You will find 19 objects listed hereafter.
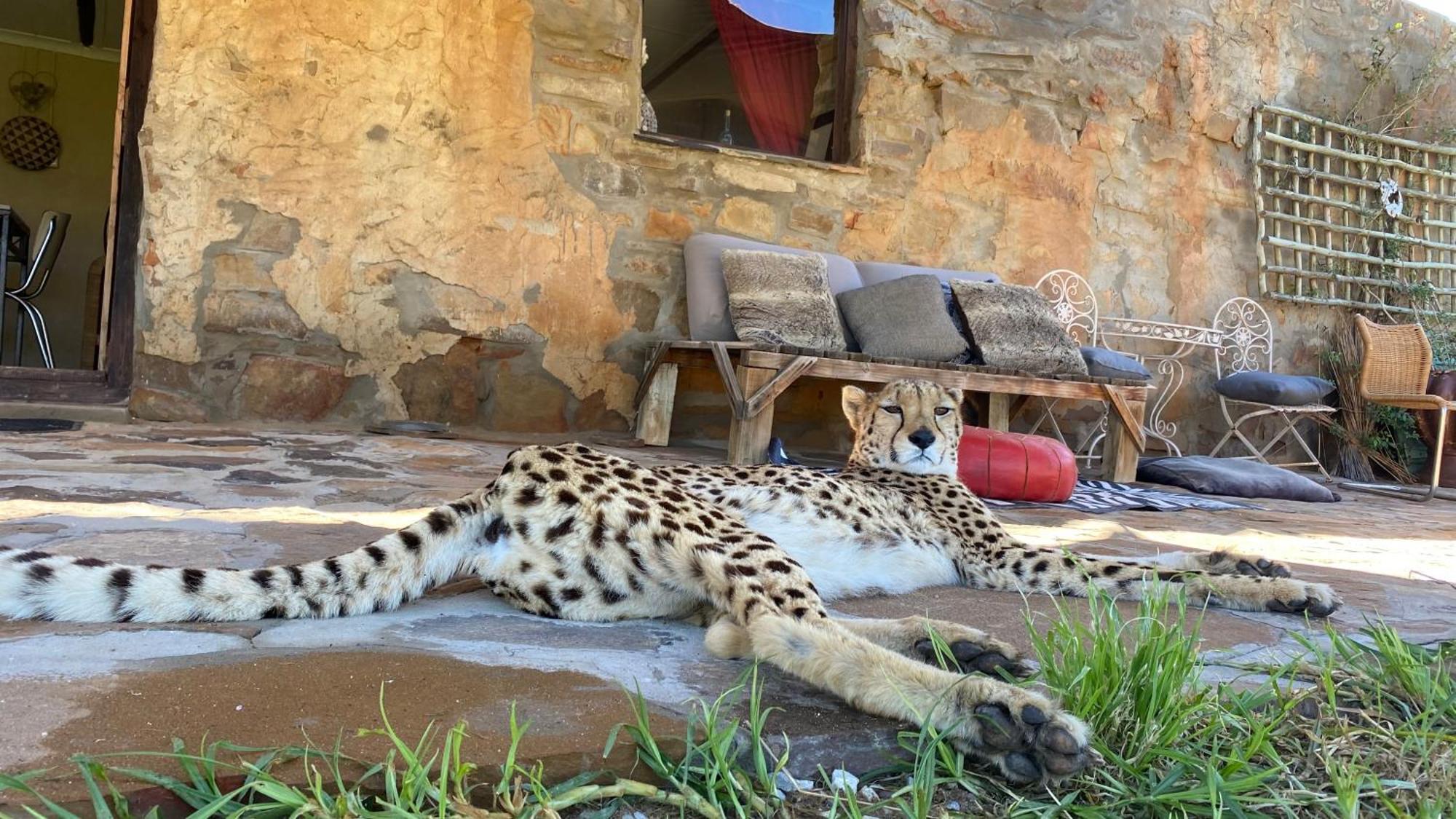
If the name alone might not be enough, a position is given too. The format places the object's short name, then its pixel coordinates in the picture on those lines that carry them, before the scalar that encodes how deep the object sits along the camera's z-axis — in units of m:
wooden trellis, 8.33
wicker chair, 7.26
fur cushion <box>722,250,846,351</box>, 5.62
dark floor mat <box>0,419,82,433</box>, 4.80
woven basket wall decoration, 10.49
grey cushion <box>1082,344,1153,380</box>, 6.13
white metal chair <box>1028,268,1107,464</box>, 7.47
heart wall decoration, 10.65
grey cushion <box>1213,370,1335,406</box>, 7.22
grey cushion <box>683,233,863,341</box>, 6.01
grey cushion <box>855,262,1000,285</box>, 6.71
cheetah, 1.49
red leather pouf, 4.65
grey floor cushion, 5.99
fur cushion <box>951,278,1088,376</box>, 5.84
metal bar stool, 7.16
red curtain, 7.58
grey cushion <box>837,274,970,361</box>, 5.80
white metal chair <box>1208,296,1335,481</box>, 8.05
